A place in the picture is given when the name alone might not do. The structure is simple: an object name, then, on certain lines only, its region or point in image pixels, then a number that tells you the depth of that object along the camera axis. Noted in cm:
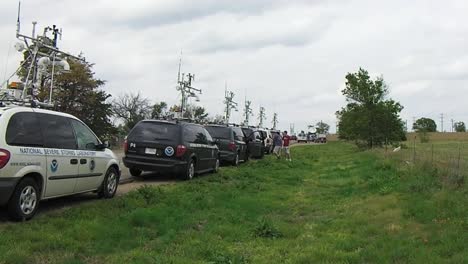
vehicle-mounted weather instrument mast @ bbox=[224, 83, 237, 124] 5945
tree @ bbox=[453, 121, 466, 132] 14646
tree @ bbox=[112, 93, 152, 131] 7650
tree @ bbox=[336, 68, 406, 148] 4356
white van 775
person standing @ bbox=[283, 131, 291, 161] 3042
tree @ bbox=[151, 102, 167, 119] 7364
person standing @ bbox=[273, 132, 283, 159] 3080
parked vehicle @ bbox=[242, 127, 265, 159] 2709
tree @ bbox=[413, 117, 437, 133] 12668
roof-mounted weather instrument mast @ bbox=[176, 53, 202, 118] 4345
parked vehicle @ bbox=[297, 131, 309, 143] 10519
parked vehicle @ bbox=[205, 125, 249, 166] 2194
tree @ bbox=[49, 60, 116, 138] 4778
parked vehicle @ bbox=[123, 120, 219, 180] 1477
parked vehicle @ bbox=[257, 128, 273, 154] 3096
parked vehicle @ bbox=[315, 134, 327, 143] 10294
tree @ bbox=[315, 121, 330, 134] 15242
